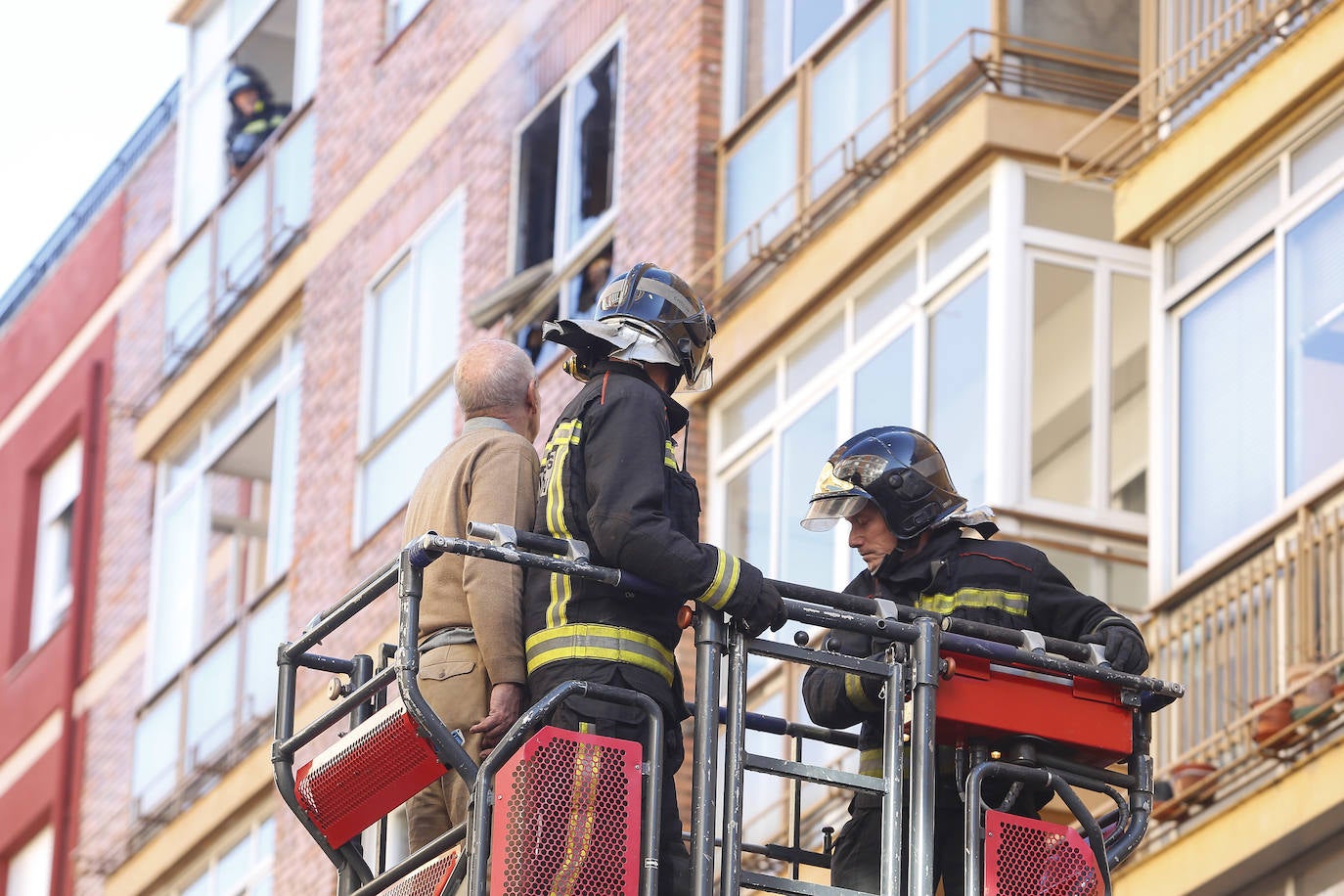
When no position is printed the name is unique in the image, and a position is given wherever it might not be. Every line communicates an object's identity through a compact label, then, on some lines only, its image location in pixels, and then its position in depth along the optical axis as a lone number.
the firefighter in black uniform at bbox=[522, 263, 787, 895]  13.31
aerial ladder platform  13.00
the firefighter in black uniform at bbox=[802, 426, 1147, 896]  14.57
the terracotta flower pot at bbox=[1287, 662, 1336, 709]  21.77
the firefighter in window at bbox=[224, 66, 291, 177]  44.98
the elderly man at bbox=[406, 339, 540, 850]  14.00
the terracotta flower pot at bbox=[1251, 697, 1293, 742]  21.92
